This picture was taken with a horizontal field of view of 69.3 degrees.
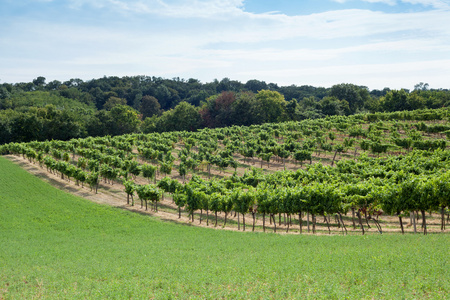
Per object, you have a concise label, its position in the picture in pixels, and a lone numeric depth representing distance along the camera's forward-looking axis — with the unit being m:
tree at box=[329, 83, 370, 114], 134.12
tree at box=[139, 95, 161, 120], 160.00
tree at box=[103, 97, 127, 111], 151.12
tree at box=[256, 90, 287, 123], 117.62
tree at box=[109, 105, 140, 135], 108.44
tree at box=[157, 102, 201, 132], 114.44
